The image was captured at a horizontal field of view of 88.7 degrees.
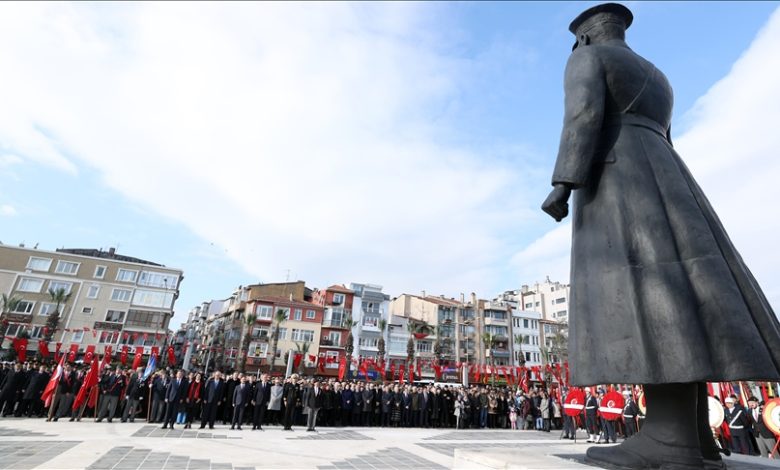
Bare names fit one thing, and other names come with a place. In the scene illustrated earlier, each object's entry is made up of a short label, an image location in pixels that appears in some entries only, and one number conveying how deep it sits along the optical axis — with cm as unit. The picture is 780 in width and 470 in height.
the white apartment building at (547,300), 7950
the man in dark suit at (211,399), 1291
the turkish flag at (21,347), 1970
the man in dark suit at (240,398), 1337
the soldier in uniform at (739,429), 1204
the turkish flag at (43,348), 2362
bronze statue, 233
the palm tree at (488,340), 6290
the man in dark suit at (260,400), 1351
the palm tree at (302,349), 5472
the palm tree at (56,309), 4633
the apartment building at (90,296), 4906
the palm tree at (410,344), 5727
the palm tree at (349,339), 5378
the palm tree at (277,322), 5377
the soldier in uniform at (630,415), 1398
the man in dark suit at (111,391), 1370
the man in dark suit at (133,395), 1351
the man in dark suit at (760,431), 1186
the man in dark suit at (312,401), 1406
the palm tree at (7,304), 4679
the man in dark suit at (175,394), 1258
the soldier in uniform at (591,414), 1484
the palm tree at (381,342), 5566
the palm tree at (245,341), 5331
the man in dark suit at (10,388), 1380
